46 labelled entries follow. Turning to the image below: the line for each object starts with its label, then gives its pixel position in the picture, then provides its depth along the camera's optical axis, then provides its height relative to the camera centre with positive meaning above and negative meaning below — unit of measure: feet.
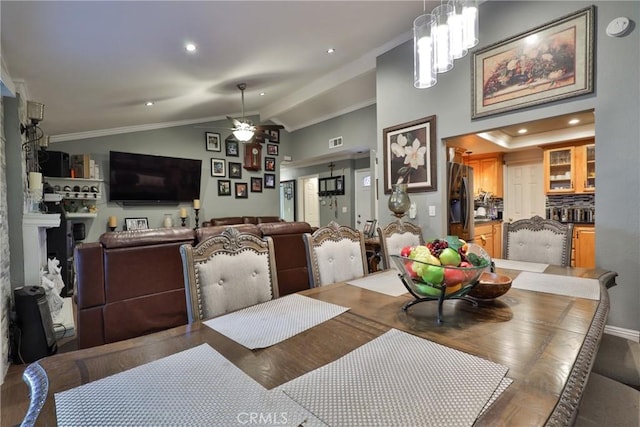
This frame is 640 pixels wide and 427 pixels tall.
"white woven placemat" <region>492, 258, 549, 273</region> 6.40 -1.41
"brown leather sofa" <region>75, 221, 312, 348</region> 7.25 -1.96
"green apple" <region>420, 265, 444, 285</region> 3.58 -0.85
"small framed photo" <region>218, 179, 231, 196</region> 21.24 +1.48
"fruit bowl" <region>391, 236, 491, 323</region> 3.60 -0.81
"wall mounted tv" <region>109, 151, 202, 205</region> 17.19 +1.84
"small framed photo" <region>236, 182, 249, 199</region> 21.99 +1.23
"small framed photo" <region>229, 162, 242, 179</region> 21.74 +2.76
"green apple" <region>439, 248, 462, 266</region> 3.77 -0.68
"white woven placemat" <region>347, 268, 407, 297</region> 4.86 -1.40
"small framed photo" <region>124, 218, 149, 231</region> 17.92 -0.88
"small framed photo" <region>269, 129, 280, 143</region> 22.91 +5.65
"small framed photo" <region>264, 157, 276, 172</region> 23.15 +3.38
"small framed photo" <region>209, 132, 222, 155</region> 20.81 +4.70
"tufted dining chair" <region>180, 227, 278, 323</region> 4.24 -1.02
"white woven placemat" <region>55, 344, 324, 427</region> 1.90 -1.36
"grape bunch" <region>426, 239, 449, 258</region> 3.95 -0.57
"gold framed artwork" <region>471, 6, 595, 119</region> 7.85 +4.04
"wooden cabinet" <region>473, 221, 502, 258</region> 15.49 -1.76
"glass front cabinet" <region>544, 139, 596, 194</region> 14.74 +1.80
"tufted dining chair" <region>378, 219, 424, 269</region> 7.32 -0.85
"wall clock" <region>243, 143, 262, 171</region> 22.11 +3.82
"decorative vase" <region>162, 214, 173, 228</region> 18.97 -0.81
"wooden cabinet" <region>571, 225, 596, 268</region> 13.32 -1.99
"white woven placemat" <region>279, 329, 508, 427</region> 1.93 -1.37
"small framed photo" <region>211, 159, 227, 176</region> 20.97 +2.88
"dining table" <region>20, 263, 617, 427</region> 2.10 -1.39
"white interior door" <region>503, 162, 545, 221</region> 17.79 +0.75
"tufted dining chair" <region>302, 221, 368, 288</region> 5.74 -1.00
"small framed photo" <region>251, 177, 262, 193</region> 22.57 +1.70
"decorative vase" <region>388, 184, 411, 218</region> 11.31 +0.16
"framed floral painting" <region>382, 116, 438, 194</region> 11.36 +2.05
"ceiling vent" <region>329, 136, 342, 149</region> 19.83 +4.35
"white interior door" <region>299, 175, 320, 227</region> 26.71 +0.66
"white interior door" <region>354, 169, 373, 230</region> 21.26 +0.65
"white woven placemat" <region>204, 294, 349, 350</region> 3.16 -1.39
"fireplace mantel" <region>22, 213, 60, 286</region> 8.57 -1.02
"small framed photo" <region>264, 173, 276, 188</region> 23.15 +2.12
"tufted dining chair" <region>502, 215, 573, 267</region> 7.20 -0.97
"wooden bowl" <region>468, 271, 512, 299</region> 4.13 -1.19
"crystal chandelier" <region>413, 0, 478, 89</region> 5.32 +3.19
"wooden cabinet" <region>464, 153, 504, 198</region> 18.84 +2.02
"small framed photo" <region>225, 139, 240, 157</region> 21.54 +4.34
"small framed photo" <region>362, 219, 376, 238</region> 13.56 -1.08
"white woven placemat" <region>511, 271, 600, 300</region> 4.63 -1.40
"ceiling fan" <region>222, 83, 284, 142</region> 15.21 +4.07
